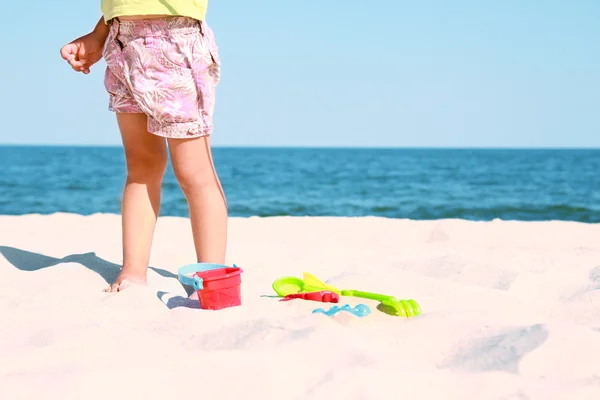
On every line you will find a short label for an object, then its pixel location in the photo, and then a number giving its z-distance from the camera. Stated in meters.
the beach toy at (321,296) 2.47
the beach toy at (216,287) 2.35
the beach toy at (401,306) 2.25
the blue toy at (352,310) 2.21
